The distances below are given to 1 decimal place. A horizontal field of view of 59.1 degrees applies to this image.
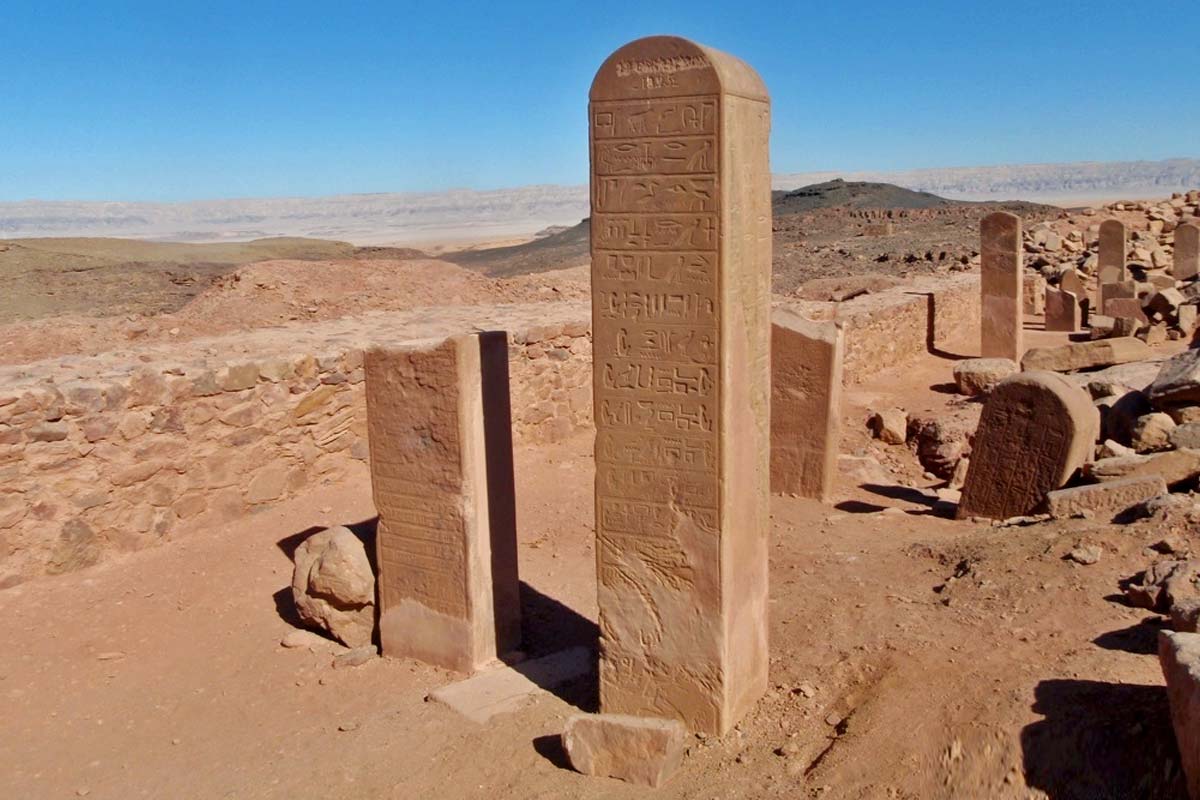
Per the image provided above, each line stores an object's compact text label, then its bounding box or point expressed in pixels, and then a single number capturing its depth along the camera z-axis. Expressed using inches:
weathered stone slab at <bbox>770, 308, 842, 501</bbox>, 315.6
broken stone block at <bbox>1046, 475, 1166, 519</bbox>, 247.5
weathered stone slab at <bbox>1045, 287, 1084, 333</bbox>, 652.1
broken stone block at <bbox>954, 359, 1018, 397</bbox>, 485.7
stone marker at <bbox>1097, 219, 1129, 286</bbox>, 719.7
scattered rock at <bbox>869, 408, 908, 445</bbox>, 415.8
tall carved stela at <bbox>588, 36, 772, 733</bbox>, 155.9
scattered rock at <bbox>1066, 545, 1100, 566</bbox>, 210.1
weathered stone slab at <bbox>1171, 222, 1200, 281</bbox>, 749.3
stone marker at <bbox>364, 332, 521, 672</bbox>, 201.5
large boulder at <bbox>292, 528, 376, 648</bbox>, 217.9
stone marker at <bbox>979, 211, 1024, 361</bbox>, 546.9
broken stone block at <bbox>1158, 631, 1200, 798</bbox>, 126.6
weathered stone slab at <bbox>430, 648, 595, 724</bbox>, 192.7
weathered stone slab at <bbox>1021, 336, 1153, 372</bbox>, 476.1
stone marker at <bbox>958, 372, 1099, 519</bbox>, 272.8
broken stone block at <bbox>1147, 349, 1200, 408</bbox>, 330.0
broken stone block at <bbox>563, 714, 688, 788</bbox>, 165.9
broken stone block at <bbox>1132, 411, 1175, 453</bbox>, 311.3
